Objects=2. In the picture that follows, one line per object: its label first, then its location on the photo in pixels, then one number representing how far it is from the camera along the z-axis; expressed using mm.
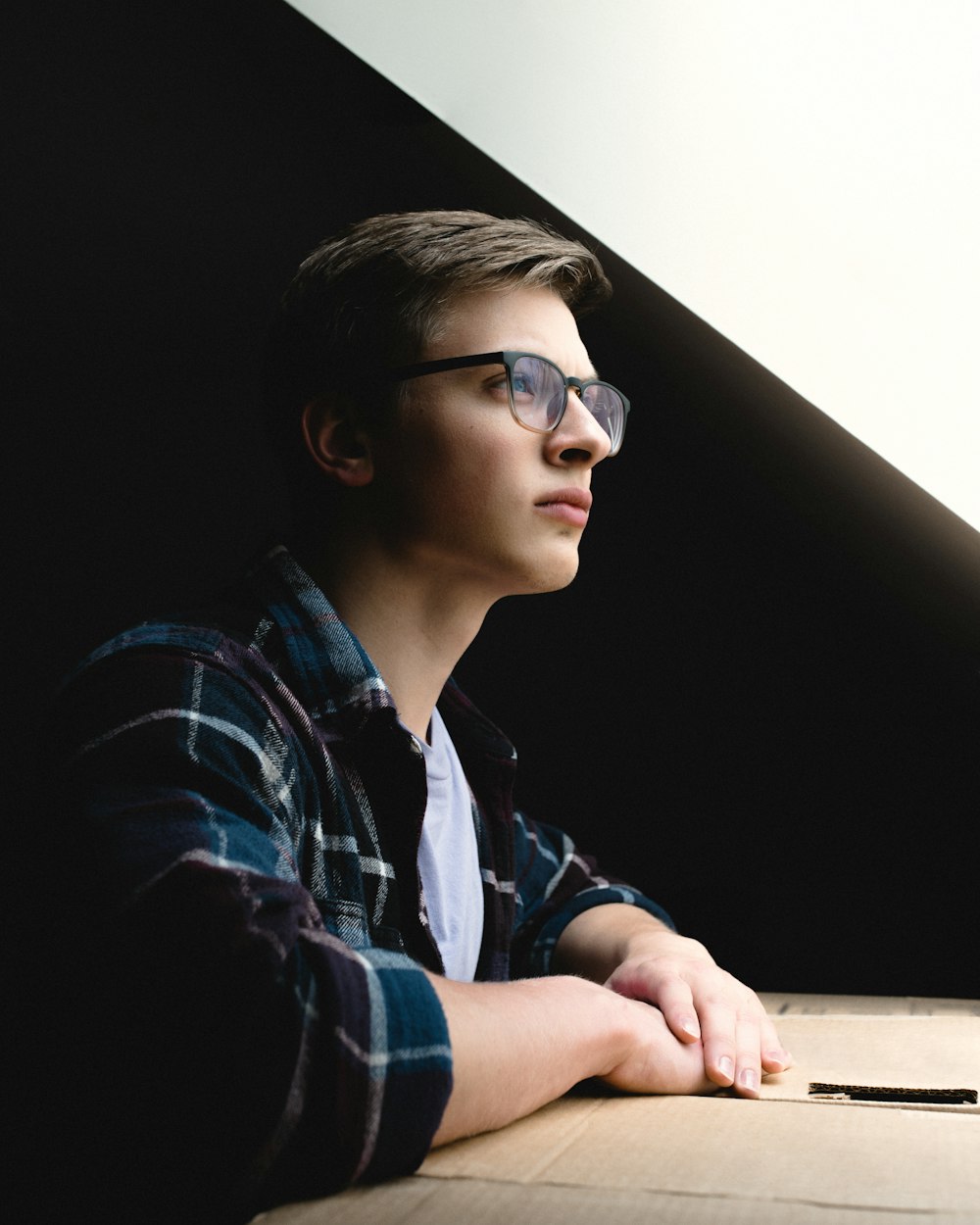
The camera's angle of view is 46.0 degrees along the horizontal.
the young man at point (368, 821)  712
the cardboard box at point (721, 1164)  656
